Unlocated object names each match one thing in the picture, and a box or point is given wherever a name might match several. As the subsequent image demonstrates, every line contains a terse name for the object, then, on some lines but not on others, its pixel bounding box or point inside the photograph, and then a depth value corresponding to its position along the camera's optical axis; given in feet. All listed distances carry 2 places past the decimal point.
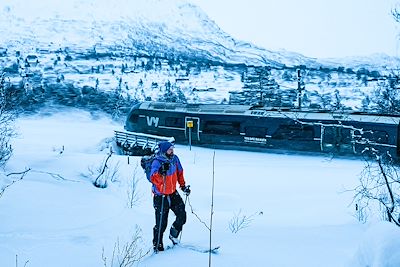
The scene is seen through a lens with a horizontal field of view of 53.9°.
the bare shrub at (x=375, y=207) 25.53
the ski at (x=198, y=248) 15.85
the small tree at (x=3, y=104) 31.60
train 56.90
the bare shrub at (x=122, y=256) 14.86
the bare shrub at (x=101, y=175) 31.24
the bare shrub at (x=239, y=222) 21.50
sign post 68.13
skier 16.40
